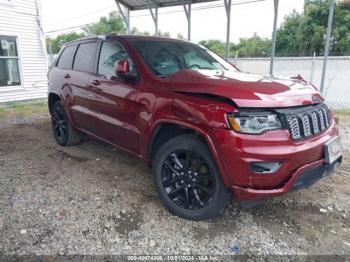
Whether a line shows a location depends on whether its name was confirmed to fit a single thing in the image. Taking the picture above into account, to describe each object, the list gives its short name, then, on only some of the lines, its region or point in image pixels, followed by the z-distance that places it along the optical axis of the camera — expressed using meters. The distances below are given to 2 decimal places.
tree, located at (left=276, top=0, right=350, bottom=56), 22.29
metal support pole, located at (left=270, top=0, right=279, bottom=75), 7.45
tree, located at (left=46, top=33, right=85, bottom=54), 43.06
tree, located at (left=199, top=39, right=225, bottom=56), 30.06
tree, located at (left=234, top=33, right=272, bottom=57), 28.98
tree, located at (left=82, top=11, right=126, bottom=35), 37.41
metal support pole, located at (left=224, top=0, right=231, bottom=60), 8.02
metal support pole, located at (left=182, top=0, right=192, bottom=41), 8.59
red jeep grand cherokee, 2.36
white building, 9.58
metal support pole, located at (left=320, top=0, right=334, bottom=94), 6.37
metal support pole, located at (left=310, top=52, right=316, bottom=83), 9.22
